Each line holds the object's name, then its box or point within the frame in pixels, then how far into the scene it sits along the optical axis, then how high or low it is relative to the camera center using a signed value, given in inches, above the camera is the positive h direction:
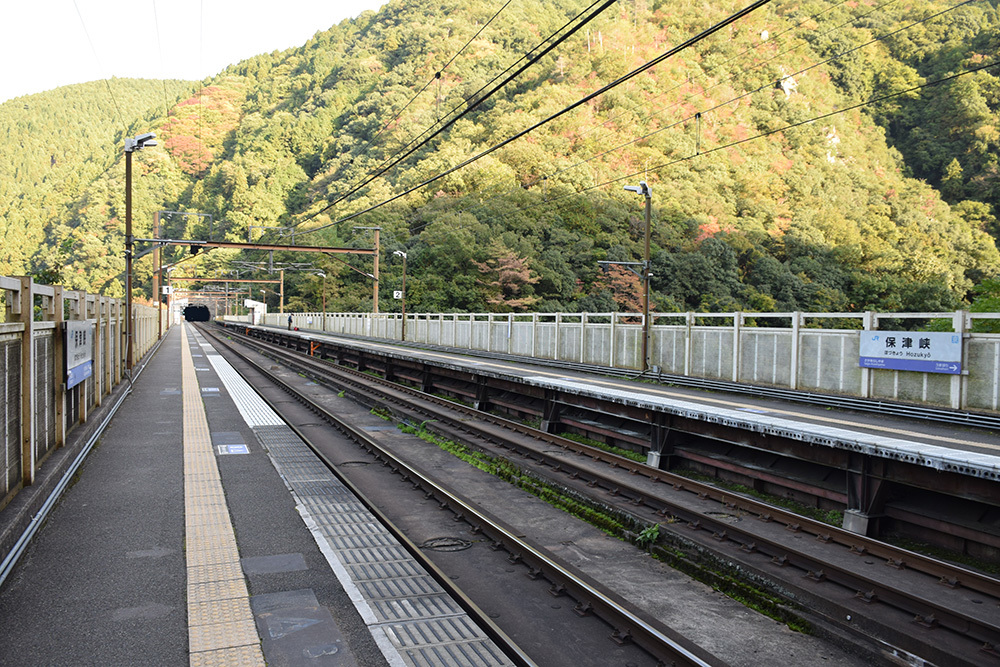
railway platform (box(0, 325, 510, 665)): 197.0 -94.6
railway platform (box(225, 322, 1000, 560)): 299.4 -71.1
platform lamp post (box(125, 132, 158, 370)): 802.2 +121.6
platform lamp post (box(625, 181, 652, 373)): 825.5 +21.4
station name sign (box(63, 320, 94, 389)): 385.1 -26.1
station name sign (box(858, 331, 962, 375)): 499.8 -23.0
